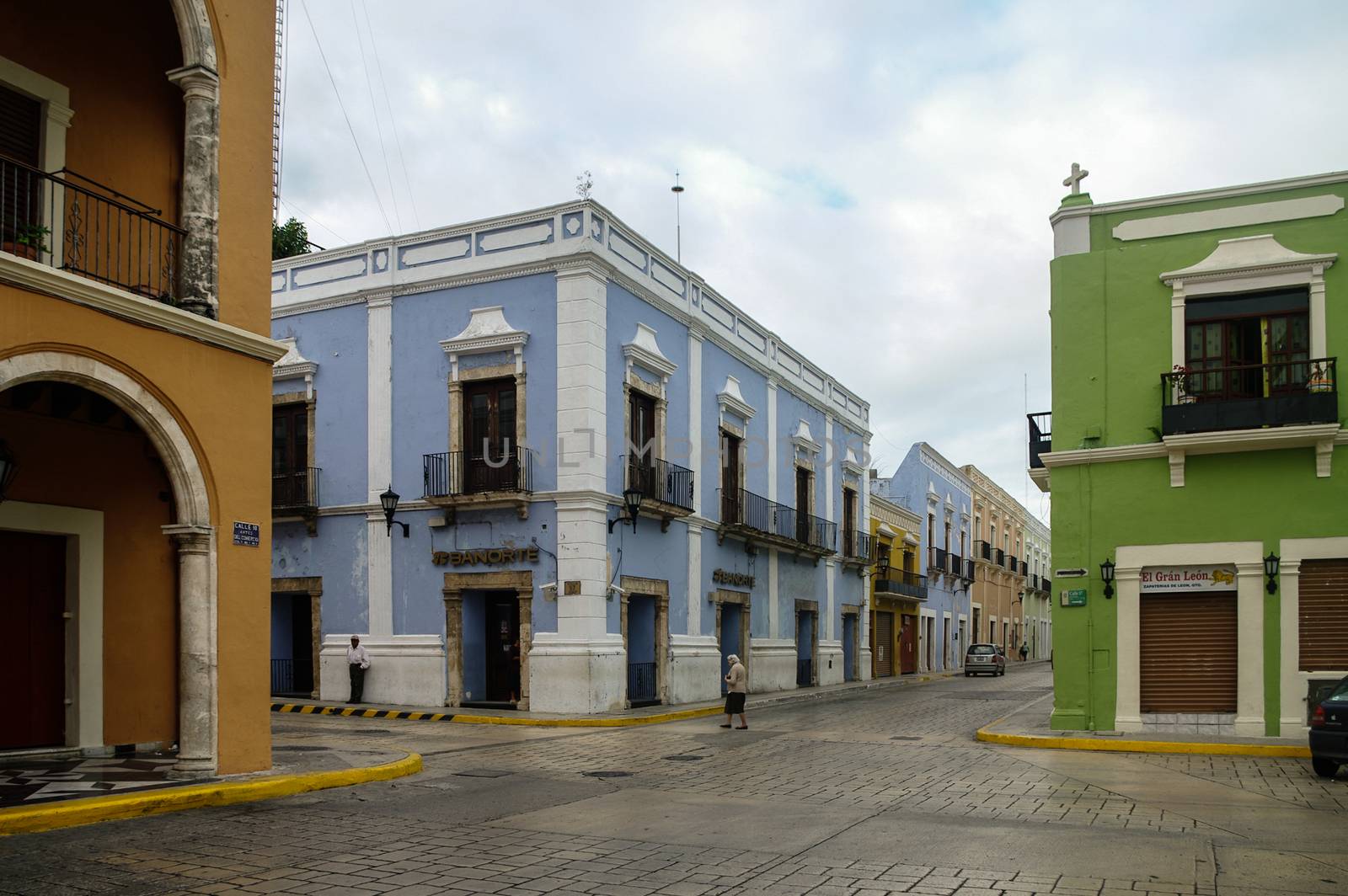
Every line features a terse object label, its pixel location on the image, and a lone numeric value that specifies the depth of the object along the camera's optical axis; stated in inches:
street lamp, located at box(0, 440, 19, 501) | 367.9
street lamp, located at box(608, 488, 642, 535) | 837.2
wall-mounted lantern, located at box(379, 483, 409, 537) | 866.8
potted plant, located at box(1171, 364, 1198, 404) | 655.1
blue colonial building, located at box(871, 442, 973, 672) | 1786.4
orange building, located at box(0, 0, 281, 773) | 419.2
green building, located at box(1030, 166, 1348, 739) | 631.2
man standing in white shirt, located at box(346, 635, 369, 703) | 868.6
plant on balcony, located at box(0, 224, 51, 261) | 387.7
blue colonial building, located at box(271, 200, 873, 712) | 829.2
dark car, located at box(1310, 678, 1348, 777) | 477.4
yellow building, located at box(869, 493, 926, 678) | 1531.7
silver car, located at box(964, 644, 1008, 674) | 1630.2
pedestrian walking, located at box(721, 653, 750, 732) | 759.1
